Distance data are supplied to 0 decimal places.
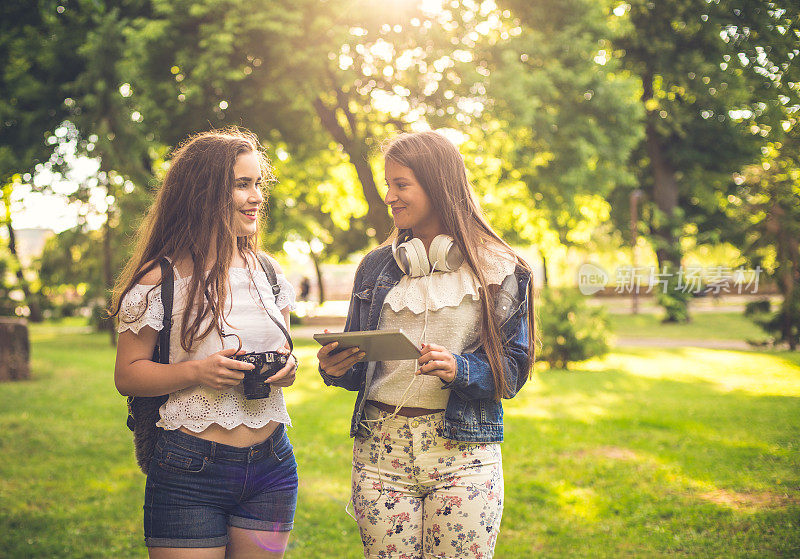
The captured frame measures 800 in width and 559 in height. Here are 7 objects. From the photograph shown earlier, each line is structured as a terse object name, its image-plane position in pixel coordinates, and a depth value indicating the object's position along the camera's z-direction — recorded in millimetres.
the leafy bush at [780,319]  7270
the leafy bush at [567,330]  13305
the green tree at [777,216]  5254
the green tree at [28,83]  10359
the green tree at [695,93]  5059
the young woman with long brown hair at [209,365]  2168
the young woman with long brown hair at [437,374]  2361
